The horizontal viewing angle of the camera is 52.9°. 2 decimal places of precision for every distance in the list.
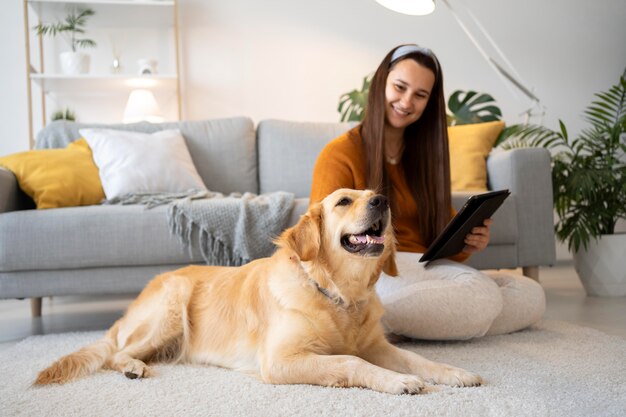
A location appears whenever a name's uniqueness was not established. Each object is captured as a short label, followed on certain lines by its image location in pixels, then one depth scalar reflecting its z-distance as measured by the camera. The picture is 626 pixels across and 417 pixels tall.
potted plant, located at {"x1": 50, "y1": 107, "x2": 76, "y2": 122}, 4.40
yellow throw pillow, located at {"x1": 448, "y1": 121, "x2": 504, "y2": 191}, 3.33
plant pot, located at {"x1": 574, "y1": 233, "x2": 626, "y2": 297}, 3.20
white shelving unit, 4.47
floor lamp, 3.30
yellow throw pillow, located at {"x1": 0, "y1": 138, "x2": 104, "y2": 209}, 2.84
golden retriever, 1.52
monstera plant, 4.16
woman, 2.04
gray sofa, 2.59
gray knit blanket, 2.69
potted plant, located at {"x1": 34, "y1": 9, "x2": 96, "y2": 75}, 4.48
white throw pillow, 3.12
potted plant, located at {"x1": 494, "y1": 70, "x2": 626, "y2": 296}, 3.21
